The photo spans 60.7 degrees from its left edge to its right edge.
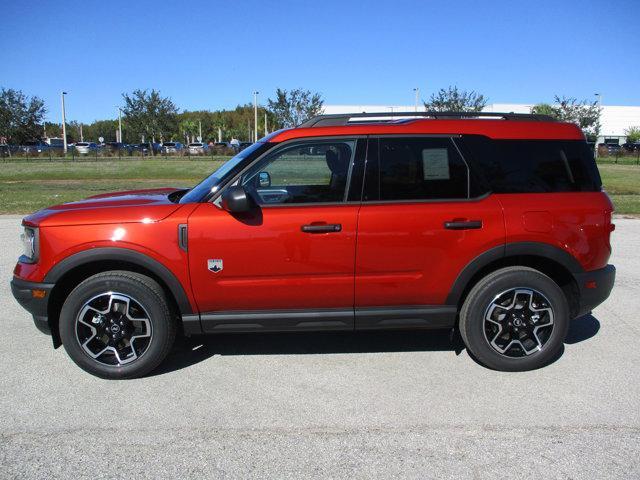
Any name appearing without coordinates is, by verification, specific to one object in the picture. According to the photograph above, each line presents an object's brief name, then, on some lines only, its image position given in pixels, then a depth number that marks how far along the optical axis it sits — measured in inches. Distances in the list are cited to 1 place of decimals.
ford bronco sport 150.0
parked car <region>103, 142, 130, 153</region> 1912.5
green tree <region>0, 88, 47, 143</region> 2055.9
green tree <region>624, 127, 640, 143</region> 2645.2
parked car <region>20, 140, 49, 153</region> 1771.7
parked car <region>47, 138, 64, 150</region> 3506.4
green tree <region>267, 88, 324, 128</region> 1519.4
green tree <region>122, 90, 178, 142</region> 2151.8
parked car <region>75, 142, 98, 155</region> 1977.9
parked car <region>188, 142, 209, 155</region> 2056.6
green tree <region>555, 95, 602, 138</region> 1704.0
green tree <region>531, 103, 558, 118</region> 1787.0
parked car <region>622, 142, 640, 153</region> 1929.1
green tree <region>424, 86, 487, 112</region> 1472.7
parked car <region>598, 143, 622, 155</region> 1965.3
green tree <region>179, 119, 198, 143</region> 3483.8
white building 2866.1
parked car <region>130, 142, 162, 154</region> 2009.1
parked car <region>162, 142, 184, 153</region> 2117.2
